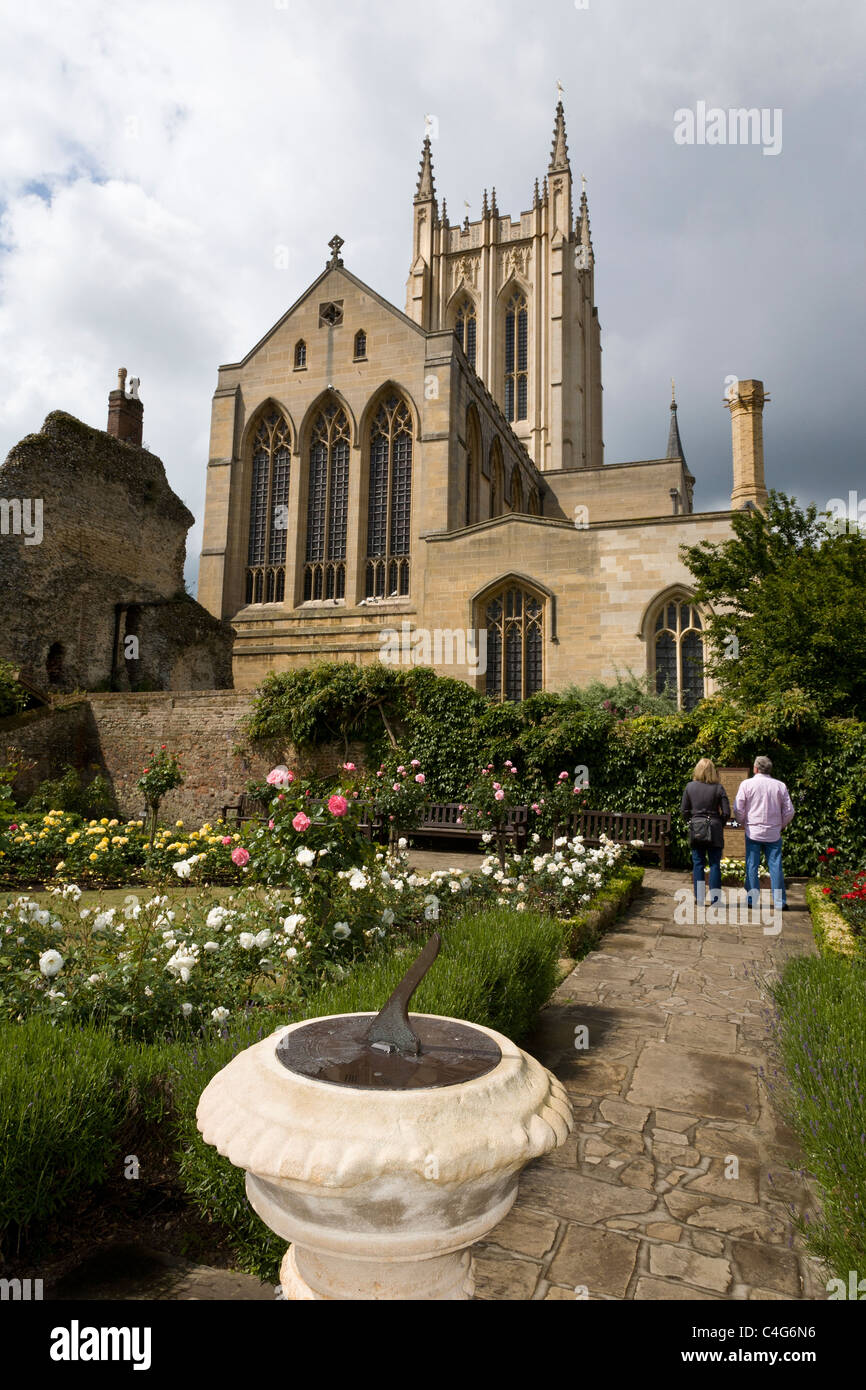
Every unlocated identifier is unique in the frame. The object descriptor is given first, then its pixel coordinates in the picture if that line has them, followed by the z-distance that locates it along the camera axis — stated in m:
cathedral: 18.73
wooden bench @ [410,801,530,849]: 12.02
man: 8.15
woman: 8.46
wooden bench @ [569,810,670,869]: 12.05
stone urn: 1.59
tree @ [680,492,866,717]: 12.31
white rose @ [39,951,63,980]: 3.46
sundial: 1.86
